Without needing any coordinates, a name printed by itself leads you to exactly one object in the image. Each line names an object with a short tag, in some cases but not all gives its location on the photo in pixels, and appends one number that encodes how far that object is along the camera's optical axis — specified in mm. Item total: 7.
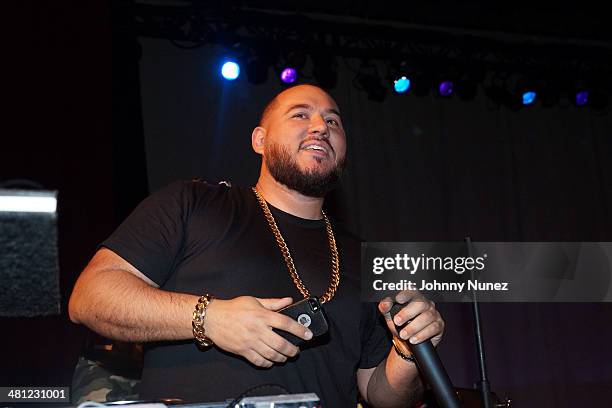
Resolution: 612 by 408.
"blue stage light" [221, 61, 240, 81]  4422
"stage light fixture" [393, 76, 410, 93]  4770
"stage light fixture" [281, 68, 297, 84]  4434
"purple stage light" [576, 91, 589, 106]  5023
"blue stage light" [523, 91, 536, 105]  4969
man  1170
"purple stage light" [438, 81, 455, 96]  4797
